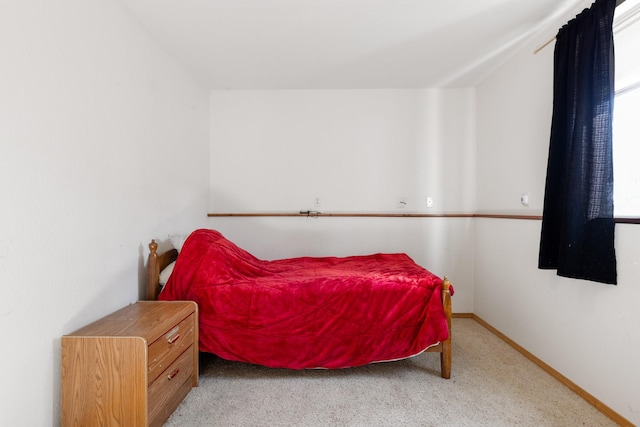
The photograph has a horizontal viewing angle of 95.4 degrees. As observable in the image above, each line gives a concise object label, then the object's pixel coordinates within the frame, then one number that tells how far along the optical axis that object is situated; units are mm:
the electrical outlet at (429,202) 3084
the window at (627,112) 1532
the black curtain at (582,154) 1562
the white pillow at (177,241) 2193
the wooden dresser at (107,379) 1277
